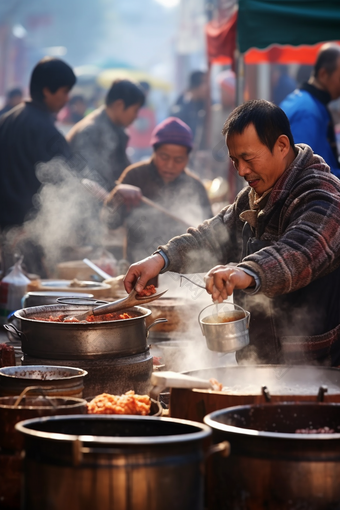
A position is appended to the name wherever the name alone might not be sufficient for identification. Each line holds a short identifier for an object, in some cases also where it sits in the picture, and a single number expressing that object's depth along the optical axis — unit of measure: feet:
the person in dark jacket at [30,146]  45.20
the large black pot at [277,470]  12.65
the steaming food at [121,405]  15.77
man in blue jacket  42.29
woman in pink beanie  45.00
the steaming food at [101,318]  21.31
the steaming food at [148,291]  20.87
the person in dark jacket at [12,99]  90.87
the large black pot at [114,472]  11.47
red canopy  61.08
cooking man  17.67
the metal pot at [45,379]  16.15
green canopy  39.91
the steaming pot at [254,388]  15.68
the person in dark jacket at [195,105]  92.98
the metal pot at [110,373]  19.87
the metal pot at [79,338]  19.68
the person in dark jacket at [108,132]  50.74
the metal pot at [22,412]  14.61
